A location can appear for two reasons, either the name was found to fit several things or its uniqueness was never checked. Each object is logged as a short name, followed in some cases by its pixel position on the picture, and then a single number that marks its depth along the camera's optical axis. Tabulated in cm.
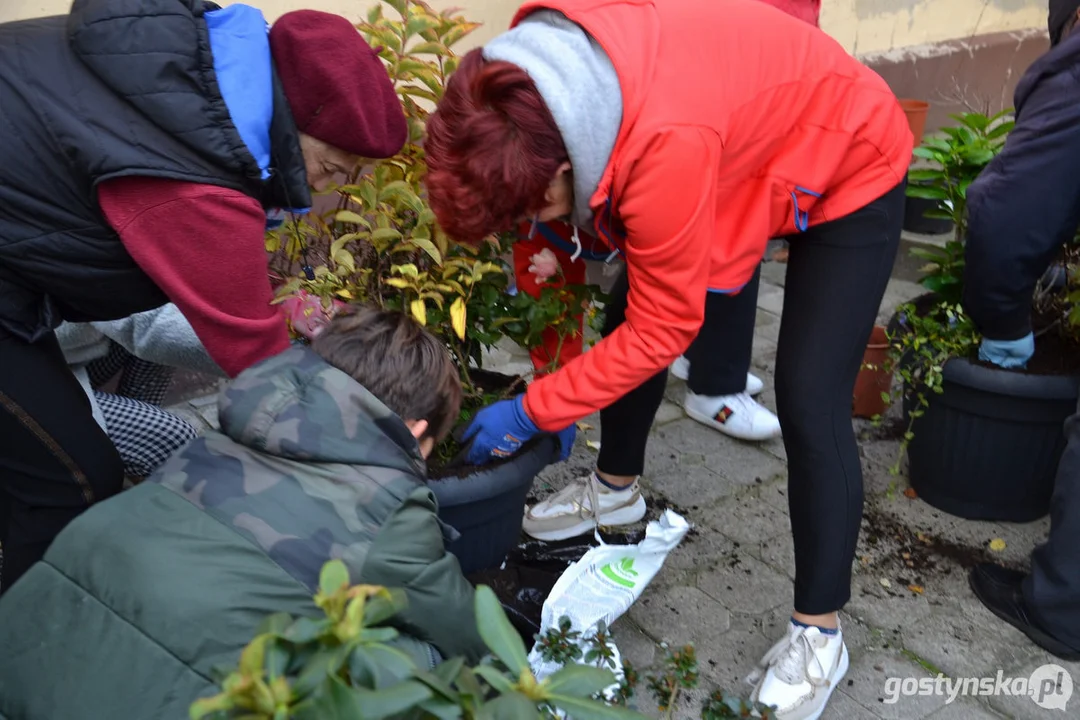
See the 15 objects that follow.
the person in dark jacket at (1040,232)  233
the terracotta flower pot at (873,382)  344
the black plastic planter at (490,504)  213
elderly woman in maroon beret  164
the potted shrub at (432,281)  218
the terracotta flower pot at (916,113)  527
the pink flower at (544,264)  221
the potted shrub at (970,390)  275
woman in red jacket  169
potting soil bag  215
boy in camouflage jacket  133
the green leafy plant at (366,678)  90
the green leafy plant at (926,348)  280
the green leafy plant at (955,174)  300
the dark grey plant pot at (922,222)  549
